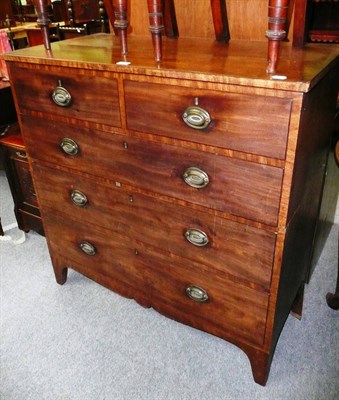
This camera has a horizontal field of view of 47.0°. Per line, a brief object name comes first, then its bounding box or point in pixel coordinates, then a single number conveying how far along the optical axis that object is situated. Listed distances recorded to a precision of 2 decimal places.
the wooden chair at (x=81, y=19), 2.93
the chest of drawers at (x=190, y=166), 0.92
